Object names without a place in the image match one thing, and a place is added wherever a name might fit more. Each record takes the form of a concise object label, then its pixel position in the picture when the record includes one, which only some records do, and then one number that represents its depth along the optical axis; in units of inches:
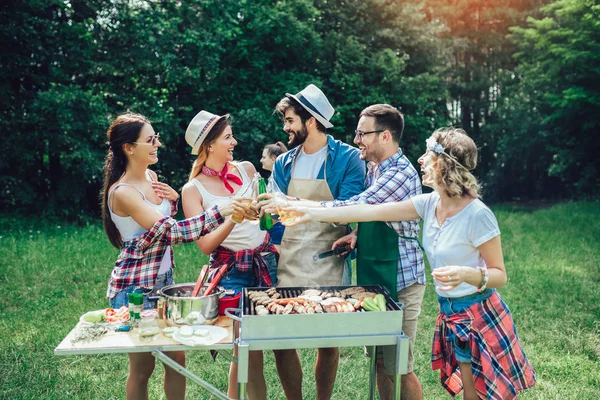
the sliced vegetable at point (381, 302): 104.6
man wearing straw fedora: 138.4
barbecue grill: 96.7
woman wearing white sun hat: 132.6
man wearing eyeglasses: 128.0
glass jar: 97.7
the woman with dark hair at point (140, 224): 122.3
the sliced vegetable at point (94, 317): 107.4
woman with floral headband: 106.5
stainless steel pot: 105.2
